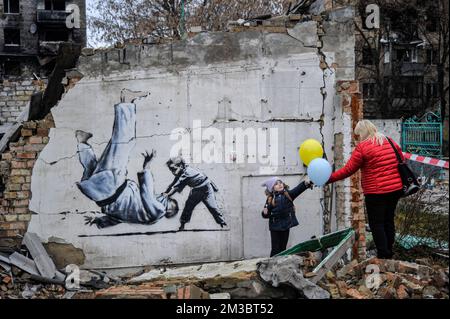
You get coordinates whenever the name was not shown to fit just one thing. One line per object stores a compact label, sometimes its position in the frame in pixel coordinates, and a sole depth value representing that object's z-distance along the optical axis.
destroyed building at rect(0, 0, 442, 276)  7.95
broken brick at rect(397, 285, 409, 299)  5.48
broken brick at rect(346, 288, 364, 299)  5.51
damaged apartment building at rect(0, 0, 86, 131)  42.41
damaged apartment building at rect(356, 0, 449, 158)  28.80
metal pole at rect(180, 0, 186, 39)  14.89
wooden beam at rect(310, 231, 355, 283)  5.76
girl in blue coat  7.73
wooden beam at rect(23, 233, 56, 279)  7.45
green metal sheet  6.64
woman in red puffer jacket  6.24
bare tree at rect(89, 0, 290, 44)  22.02
